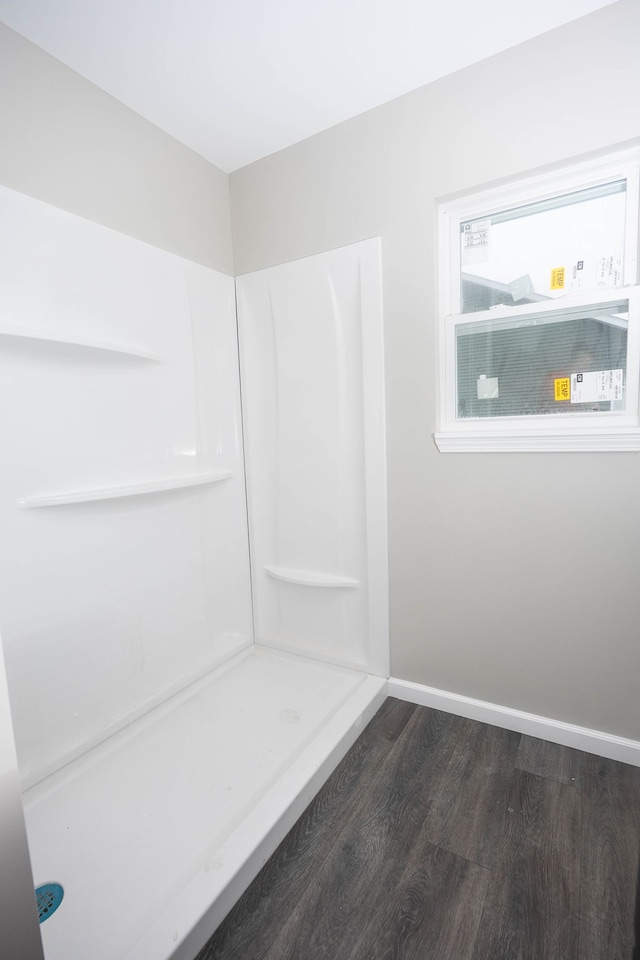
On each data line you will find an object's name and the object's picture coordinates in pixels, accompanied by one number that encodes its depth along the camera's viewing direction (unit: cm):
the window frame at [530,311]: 151
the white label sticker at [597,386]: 158
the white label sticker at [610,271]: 155
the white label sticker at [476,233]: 177
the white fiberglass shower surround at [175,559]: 134
